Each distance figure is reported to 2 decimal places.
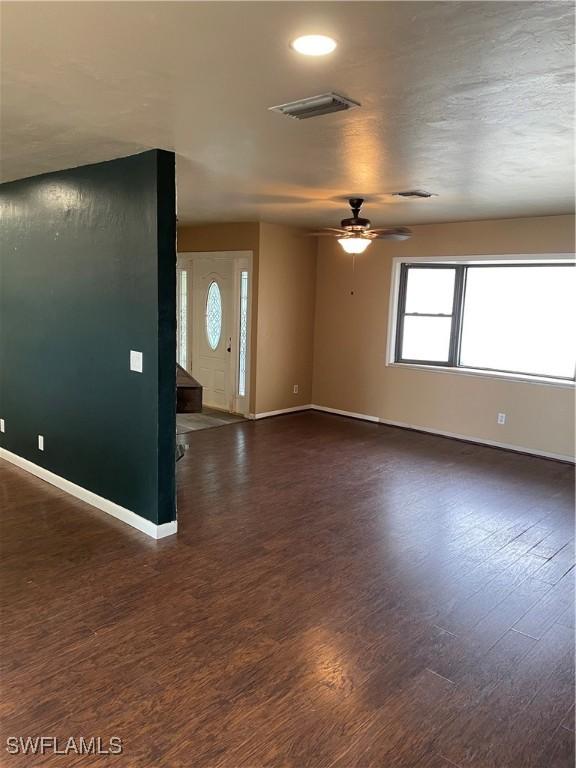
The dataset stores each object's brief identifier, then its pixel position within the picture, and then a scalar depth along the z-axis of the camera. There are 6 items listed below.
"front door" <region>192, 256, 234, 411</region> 7.36
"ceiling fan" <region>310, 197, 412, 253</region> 4.64
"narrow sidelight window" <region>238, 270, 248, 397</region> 7.08
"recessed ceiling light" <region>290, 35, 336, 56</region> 1.82
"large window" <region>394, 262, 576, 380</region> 5.80
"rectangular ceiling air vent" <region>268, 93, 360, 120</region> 2.36
